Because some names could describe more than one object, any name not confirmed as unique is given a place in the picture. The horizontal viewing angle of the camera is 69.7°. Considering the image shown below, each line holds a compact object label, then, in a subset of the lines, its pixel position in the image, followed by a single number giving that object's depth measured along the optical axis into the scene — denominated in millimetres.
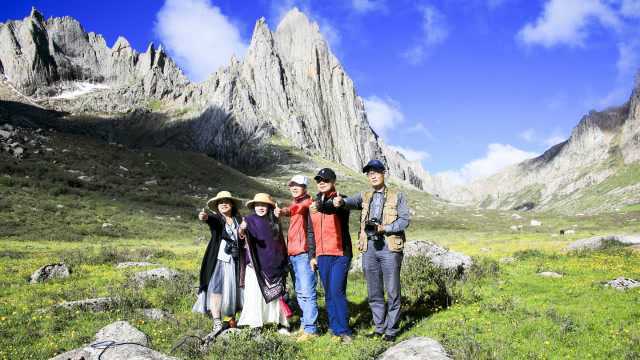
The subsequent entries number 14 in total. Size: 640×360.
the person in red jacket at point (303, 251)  10203
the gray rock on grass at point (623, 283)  13616
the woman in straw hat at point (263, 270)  10508
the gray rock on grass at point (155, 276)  16448
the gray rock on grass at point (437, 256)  16125
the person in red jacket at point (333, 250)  9750
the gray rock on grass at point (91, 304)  12461
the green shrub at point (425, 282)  12836
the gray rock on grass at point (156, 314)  11859
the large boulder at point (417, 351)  6793
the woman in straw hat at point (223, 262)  10773
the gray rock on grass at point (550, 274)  16880
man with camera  9359
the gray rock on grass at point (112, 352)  6613
